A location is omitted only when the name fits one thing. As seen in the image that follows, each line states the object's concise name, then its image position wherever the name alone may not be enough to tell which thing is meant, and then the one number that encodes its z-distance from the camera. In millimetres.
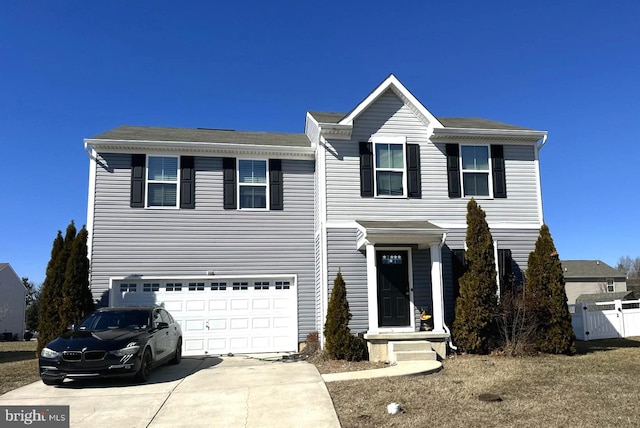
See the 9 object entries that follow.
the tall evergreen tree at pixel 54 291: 11922
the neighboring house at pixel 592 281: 41500
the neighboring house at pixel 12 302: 33406
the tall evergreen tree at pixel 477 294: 11656
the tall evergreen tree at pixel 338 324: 11211
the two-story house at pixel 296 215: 13078
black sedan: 8391
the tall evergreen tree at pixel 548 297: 11578
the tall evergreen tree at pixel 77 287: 12008
